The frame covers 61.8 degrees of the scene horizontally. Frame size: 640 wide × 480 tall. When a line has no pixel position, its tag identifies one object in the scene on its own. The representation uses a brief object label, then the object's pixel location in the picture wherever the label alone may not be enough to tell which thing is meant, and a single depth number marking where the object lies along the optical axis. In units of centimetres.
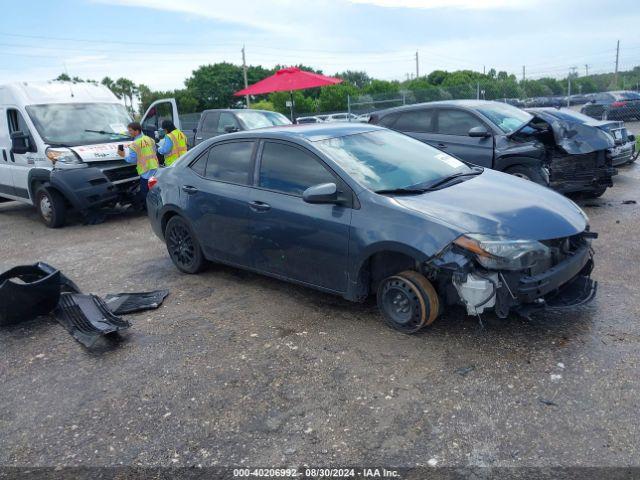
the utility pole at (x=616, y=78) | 4359
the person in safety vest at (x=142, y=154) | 880
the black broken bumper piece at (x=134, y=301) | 501
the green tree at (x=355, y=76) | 7014
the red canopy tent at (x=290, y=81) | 1436
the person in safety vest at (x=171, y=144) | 936
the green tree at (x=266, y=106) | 3421
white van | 865
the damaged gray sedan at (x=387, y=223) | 364
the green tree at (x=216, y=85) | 6291
